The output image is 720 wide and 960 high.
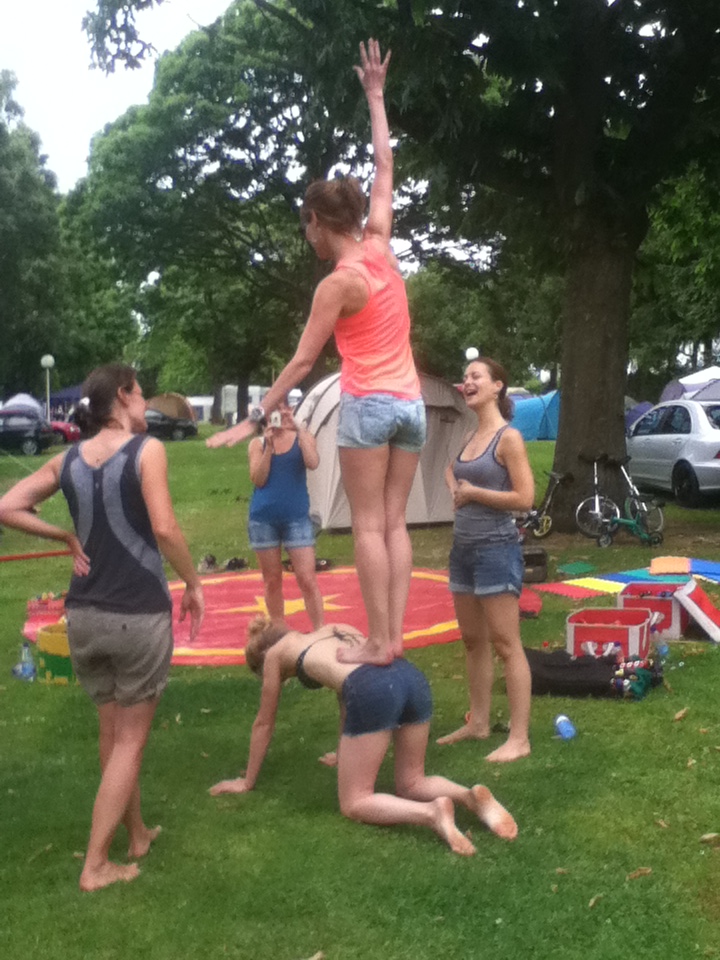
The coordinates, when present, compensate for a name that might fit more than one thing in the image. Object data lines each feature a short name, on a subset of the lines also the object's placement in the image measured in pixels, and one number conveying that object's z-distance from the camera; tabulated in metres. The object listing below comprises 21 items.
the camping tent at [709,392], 24.88
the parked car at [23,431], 36.59
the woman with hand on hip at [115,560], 3.81
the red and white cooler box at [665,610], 7.60
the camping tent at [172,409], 46.85
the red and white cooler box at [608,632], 6.49
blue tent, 39.16
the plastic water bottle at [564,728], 5.44
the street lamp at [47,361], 45.12
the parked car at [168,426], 46.28
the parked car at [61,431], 40.38
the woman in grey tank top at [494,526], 5.02
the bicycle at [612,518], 12.61
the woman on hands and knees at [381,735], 4.19
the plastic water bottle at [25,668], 7.15
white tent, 14.64
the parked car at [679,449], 16.75
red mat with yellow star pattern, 7.97
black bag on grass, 6.12
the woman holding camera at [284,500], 6.64
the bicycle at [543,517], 13.04
